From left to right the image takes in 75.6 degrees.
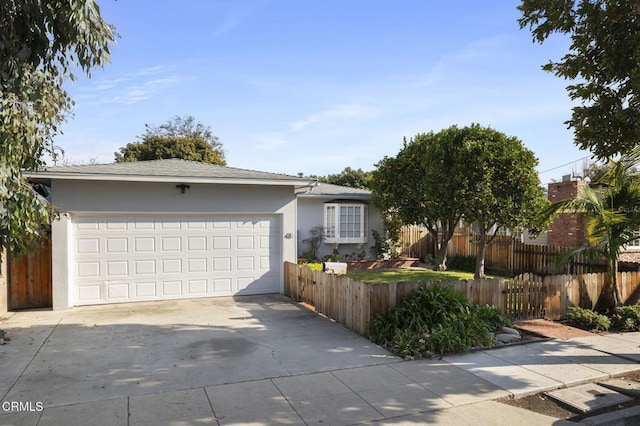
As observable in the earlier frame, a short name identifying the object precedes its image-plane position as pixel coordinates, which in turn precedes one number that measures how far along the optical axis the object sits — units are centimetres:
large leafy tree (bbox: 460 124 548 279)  1316
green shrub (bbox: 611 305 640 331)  803
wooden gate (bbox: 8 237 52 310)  962
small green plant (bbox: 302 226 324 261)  1722
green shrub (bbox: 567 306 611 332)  806
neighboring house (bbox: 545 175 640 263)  1623
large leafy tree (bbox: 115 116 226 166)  3066
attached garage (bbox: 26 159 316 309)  990
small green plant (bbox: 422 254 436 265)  1873
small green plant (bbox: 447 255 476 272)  1731
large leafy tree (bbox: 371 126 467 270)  1375
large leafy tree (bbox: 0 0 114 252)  454
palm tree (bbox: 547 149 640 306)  847
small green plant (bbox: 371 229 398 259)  1833
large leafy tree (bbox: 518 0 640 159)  529
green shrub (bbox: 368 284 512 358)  650
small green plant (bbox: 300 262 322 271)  1435
